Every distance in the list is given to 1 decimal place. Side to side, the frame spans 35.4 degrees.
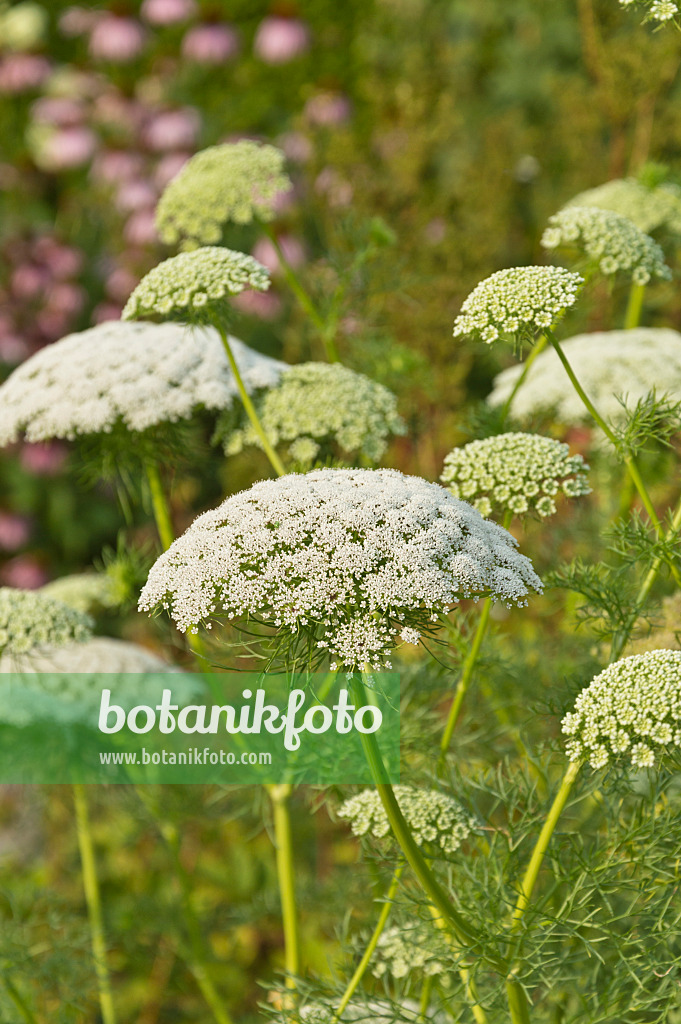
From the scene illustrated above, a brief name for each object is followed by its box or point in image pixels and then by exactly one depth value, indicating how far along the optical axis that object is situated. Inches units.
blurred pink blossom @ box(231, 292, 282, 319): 268.3
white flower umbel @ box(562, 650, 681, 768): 63.5
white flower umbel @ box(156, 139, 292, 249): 110.9
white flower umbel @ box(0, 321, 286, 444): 103.9
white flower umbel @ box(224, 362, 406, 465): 105.1
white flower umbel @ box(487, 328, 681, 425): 117.3
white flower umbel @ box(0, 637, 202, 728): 121.1
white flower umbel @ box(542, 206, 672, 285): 98.7
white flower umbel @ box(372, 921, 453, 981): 85.8
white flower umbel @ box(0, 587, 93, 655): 96.5
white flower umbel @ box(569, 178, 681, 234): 131.1
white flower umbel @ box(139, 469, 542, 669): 64.0
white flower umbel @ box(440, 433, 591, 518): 86.6
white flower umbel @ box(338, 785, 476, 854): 84.9
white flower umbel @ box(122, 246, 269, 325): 88.0
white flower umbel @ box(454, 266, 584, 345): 76.7
